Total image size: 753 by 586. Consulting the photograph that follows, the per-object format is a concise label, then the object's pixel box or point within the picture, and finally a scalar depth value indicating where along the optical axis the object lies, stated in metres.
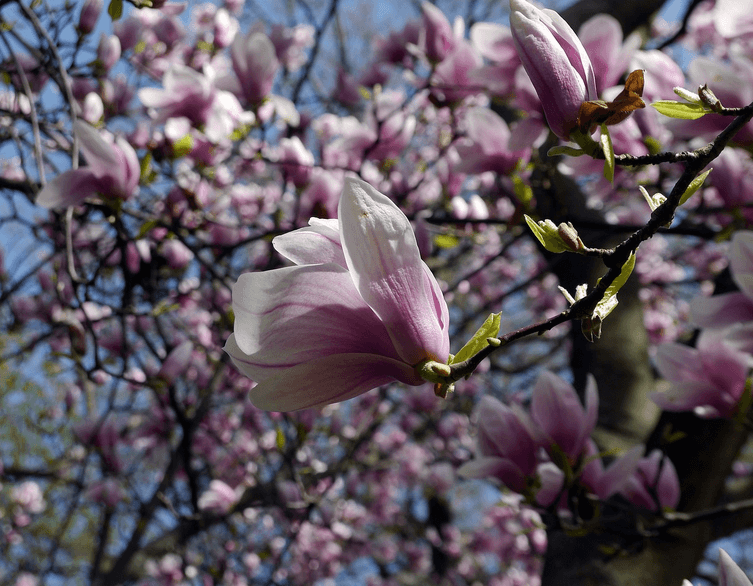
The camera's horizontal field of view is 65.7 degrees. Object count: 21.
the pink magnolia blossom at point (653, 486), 1.28
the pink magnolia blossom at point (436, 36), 1.84
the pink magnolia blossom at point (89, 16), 1.72
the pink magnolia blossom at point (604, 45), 1.08
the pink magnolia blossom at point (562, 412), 1.05
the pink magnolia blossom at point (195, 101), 1.68
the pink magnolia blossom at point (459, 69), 1.80
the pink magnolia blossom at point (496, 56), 1.35
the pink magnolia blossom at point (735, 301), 1.01
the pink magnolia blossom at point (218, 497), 2.16
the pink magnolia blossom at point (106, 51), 1.94
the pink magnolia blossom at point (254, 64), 1.74
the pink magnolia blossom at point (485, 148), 1.45
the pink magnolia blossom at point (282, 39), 2.24
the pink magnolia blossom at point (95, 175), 1.15
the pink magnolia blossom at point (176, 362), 1.61
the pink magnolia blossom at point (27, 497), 3.79
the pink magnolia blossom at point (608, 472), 1.10
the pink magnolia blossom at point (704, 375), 1.18
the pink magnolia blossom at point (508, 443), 1.05
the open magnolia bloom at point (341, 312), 0.53
